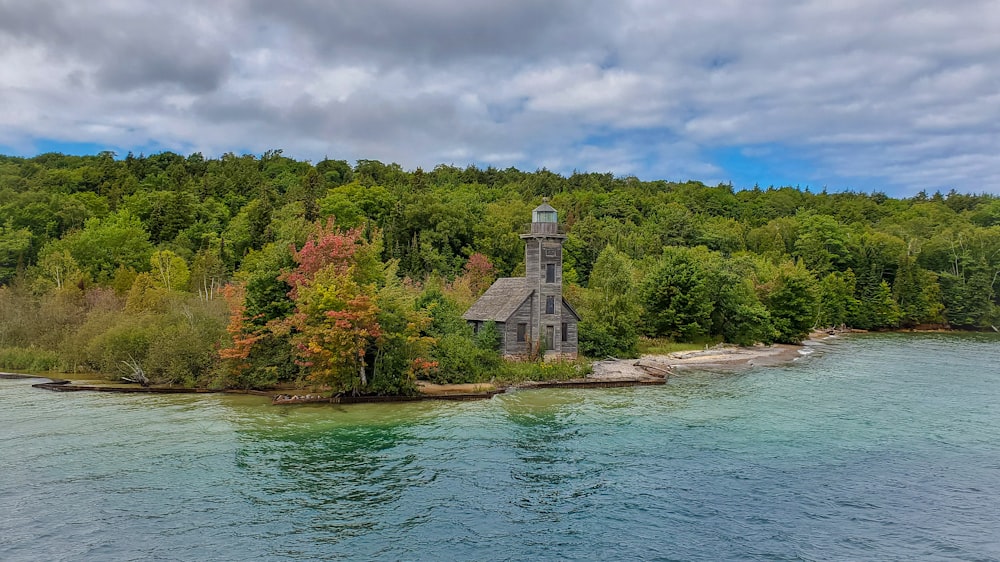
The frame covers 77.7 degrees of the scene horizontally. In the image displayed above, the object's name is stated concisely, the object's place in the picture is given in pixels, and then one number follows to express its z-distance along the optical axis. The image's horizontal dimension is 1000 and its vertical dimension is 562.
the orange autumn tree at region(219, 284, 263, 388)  32.16
